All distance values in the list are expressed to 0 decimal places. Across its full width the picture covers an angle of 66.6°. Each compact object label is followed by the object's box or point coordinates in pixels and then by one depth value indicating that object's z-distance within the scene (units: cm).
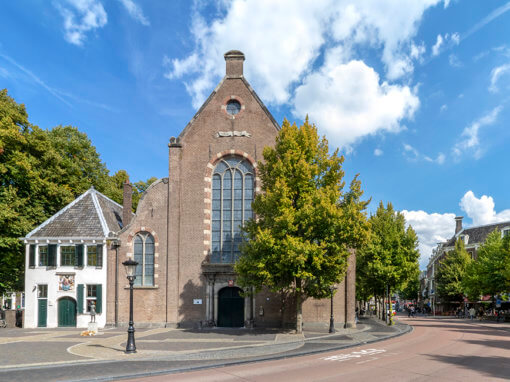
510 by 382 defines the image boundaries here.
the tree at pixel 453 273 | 5829
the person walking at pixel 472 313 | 5034
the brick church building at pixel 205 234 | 2681
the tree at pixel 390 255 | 3212
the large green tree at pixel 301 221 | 2081
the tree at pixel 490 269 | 4059
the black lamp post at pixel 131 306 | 1619
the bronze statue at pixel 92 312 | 2578
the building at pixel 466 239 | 6581
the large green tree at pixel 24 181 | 2847
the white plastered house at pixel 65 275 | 2742
